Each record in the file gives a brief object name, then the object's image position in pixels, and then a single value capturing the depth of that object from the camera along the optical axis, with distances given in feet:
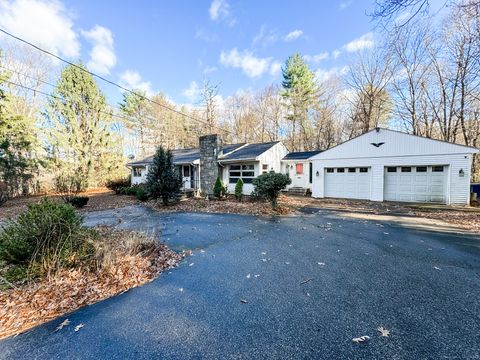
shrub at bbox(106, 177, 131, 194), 64.95
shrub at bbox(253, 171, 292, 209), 31.40
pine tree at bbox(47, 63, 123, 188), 64.23
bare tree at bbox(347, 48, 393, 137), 62.49
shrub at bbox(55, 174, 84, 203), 48.03
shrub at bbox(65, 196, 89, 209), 37.29
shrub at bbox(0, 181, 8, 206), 43.08
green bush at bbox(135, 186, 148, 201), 45.55
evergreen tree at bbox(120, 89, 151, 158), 85.46
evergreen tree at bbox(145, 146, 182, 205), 39.47
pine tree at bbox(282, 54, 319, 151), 75.51
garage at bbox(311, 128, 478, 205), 34.73
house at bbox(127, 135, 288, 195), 49.65
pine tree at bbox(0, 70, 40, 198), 47.01
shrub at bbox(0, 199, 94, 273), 11.66
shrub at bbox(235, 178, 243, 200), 44.80
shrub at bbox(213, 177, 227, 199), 46.52
